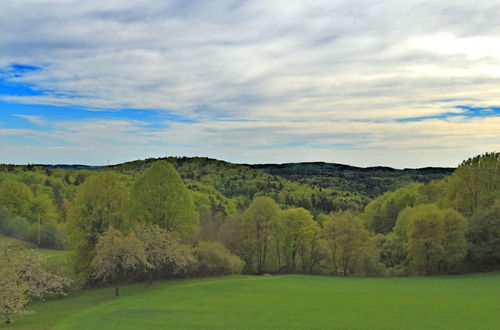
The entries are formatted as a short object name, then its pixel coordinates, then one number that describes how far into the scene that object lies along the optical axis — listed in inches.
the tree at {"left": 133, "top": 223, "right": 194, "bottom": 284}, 1930.4
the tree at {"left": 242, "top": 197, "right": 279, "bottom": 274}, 2763.3
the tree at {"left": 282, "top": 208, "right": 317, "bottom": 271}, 2807.6
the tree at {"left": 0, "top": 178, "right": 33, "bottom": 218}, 4407.0
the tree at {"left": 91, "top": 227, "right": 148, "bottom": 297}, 1820.9
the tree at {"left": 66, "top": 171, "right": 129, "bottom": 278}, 2144.4
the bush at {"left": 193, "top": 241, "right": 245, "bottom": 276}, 2230.6
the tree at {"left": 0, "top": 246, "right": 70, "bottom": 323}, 1320.1
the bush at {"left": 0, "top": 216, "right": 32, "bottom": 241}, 3922.2
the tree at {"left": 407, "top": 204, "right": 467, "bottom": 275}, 2427.4
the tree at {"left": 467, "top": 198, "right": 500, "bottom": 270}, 2443.4
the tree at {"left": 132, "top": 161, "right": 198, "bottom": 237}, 2165.4
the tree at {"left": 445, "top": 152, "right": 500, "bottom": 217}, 2807.6
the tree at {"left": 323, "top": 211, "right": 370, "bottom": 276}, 2659.9
